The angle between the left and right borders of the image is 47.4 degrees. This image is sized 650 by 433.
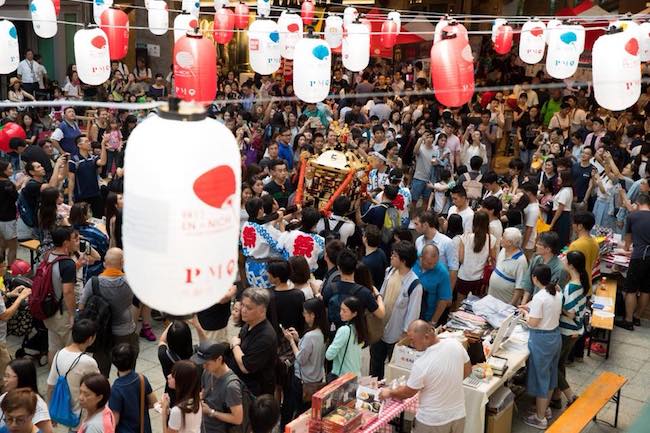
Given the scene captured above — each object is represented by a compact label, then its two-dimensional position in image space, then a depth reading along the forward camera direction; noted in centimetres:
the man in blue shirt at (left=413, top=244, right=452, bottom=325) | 700
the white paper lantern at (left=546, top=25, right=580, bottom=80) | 961
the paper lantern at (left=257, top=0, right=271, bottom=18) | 1511
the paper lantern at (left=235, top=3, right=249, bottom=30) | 1641
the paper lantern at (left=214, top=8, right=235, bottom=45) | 1529
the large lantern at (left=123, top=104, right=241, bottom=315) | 325
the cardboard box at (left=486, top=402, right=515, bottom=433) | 646
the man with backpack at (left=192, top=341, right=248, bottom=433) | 491
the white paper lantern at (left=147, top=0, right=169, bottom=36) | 1412
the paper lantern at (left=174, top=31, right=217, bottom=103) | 887
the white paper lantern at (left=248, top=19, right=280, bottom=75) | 1092
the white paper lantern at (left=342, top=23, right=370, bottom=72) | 1111
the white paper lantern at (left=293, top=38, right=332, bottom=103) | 875
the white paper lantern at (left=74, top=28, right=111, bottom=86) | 977
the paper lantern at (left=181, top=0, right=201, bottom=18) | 1449
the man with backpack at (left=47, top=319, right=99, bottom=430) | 534
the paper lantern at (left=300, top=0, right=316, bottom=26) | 1709
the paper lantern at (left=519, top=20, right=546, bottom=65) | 1224
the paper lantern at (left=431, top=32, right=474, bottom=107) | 770
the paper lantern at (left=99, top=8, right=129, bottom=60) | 1209
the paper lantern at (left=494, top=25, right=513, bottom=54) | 1334
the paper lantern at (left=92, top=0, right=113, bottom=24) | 1268
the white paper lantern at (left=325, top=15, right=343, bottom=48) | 1466
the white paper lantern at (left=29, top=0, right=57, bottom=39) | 1184
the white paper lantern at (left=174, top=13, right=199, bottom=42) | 1235
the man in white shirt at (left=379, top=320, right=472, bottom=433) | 547
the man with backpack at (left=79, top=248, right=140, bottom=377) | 618
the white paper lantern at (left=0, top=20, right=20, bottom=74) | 1008
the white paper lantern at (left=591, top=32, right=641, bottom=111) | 723
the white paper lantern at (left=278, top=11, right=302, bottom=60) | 1224
